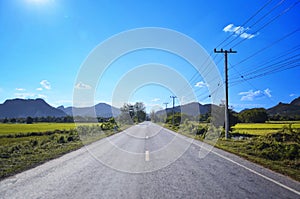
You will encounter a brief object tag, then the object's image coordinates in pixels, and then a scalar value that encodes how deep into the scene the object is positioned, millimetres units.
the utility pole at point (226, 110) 17175
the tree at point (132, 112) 68634
